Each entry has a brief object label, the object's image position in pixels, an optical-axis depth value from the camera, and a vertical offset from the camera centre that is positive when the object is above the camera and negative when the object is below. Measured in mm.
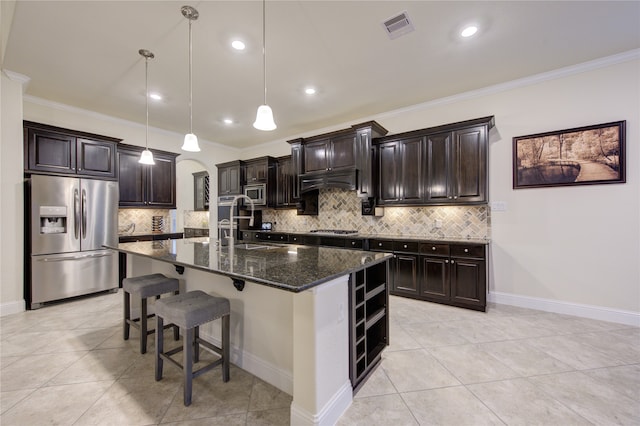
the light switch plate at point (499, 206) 3541 +75
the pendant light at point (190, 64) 2254 +1749
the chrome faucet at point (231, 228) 2482 -178
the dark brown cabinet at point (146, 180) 4591 +639
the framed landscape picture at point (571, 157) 2904 +649
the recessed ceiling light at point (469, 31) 2461 +1733
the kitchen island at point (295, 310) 1429 -655
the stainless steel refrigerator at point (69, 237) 3441 -316
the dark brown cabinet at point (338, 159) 4191 +937
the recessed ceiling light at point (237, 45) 2664 +1742
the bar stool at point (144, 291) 2312 -711
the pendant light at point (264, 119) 2150 +780
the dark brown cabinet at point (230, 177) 6008 +847
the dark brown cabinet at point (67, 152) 3529 +913
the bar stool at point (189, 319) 1703 -723
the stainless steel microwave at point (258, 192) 5629 +454
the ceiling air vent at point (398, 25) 2352 +1741
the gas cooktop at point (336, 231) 4652 -354
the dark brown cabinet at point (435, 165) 3426 +675
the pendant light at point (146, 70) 2828 +1745
